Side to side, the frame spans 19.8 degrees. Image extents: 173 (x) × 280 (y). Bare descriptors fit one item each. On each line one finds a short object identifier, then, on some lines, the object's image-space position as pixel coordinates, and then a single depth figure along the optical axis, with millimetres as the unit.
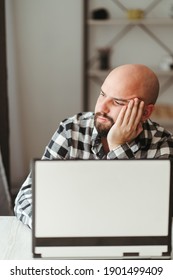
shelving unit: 3311
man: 1348
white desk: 1071
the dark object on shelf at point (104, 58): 3289
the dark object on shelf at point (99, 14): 3248
